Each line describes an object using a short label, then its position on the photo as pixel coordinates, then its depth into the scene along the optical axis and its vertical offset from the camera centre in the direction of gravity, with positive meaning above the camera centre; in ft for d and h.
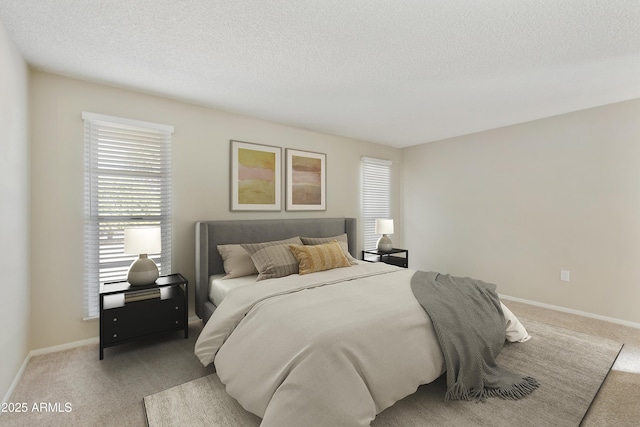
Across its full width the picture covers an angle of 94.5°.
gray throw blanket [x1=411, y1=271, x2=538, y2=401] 6.53 -3.10
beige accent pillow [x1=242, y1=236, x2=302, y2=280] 9.85 -1.68
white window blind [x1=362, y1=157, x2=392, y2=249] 16.57 +0.95
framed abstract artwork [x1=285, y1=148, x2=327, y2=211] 13.58 +1.43
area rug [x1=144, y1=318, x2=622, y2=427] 5.80 -4.11
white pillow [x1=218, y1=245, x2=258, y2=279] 10.24 -1.80
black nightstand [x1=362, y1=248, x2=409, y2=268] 15.33 -2.45
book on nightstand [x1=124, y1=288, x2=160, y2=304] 8.67 -2.54
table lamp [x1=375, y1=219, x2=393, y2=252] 15.40 -1.08
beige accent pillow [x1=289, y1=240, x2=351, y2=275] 10.29 -1.68
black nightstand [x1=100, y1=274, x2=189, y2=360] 8.25 -2.98
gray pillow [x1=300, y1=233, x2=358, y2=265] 12.05 -1.28
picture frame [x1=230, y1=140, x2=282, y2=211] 11.96 +1.41
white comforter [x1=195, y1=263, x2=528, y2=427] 4.94 -2.79
